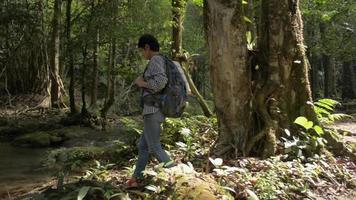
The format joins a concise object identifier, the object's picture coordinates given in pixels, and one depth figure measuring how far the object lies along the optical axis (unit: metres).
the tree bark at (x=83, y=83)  17.11
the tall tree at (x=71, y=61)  17.59
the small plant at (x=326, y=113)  8.05
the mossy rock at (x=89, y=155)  8.65
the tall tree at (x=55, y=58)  18.46
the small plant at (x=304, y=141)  7.07
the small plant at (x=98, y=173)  6.49
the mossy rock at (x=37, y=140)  14.22
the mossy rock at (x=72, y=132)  15.09
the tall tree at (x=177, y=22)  14.23
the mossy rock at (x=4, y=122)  16.51
